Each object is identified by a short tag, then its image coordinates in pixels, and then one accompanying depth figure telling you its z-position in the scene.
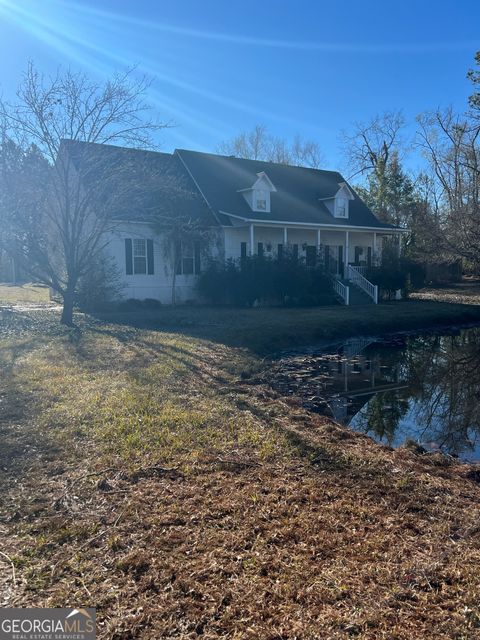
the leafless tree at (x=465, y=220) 25.23
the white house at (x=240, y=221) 20.41
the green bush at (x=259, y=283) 21.23
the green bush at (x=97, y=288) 18.97
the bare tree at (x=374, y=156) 45.60
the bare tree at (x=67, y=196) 14.45
